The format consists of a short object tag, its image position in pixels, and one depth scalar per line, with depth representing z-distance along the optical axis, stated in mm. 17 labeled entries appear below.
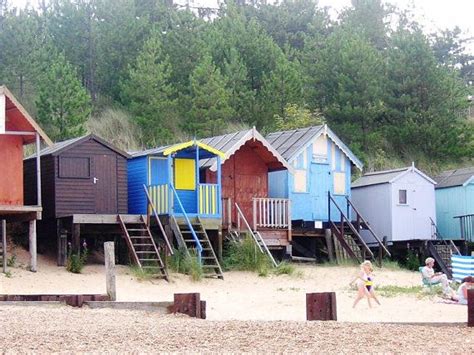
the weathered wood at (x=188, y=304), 17172
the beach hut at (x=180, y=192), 30125
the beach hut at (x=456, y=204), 37781
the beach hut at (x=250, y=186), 32375
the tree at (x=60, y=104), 38344
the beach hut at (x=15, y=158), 28312
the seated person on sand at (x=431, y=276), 24906
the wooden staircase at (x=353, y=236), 33594
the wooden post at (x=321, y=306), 16031
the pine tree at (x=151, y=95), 42719
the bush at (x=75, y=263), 28734
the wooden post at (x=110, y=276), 19922
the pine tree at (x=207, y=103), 42219
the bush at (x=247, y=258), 30000
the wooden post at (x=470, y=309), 15467
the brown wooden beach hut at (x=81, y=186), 29781
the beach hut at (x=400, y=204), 36375
